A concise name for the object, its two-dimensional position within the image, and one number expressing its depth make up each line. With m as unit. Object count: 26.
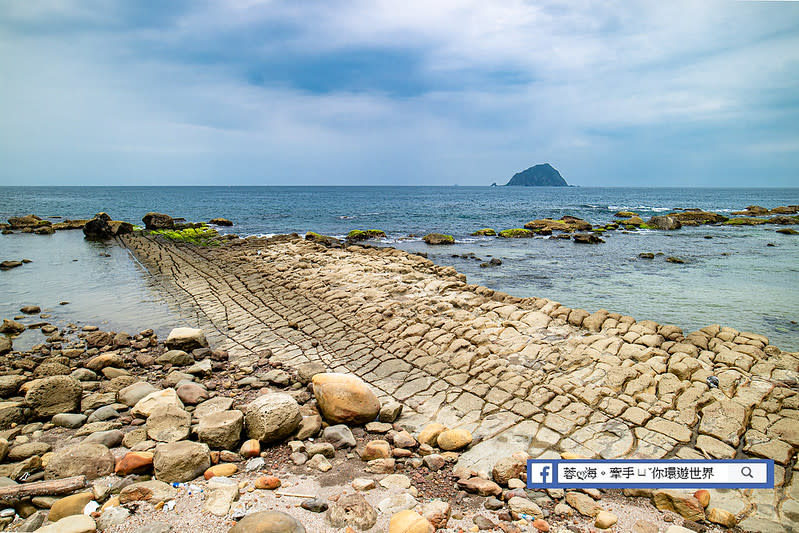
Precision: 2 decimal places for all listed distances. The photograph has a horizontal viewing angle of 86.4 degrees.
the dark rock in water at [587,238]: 34.78
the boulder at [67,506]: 4.54
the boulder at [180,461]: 5.35
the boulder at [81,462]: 5.26
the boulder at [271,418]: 6.35
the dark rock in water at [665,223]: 45.02
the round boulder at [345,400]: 7.18
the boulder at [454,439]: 6.51
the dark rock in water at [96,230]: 37.94
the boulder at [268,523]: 4.14
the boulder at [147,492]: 4.80
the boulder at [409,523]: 4.46
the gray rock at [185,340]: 10.72
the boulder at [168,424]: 6.32
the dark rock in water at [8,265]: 23.50
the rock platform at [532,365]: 6.76
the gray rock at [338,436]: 6.54
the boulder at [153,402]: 7.32
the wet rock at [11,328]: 12.92
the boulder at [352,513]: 4.61
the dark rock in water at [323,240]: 30.86
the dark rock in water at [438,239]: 34.84
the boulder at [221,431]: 6.18
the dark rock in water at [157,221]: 42.56
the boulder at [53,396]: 7.23
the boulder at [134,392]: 7.87
